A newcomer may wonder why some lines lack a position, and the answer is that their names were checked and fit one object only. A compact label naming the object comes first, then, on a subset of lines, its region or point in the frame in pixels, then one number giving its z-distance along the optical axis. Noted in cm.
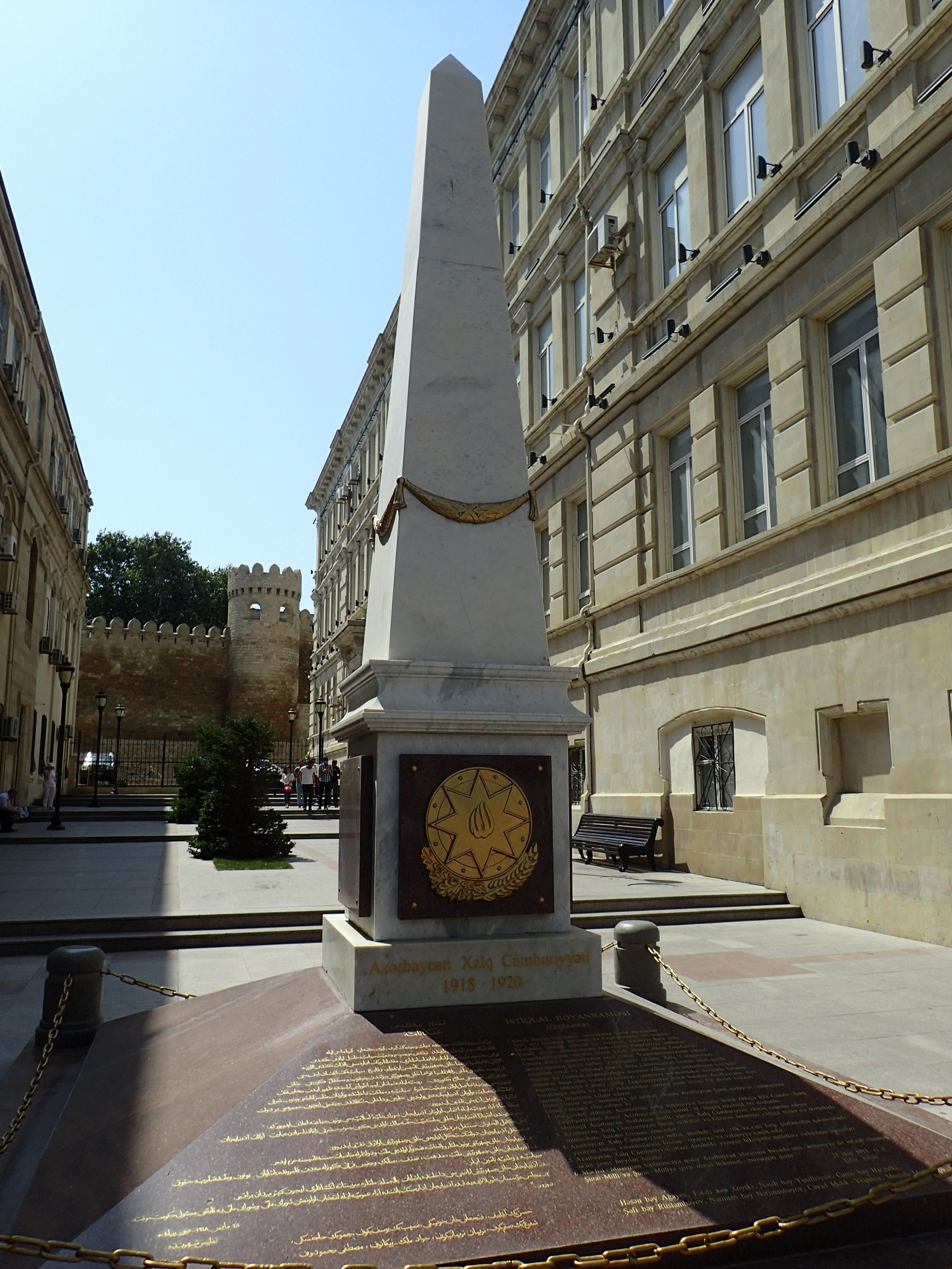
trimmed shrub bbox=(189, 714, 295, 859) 1625
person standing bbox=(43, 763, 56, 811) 2719
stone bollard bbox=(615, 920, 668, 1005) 582
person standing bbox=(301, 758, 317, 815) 2839
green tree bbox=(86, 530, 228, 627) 6950
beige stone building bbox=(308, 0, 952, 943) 955
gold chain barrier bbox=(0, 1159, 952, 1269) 275
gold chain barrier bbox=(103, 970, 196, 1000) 553
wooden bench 1379
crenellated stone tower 5378
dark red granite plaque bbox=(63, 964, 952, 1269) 300
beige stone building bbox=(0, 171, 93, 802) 2177
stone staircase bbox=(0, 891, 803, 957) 897
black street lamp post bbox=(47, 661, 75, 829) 2162
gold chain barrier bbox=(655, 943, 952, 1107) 414
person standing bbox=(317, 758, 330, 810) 2978
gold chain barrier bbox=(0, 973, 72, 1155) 381
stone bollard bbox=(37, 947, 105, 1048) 526
